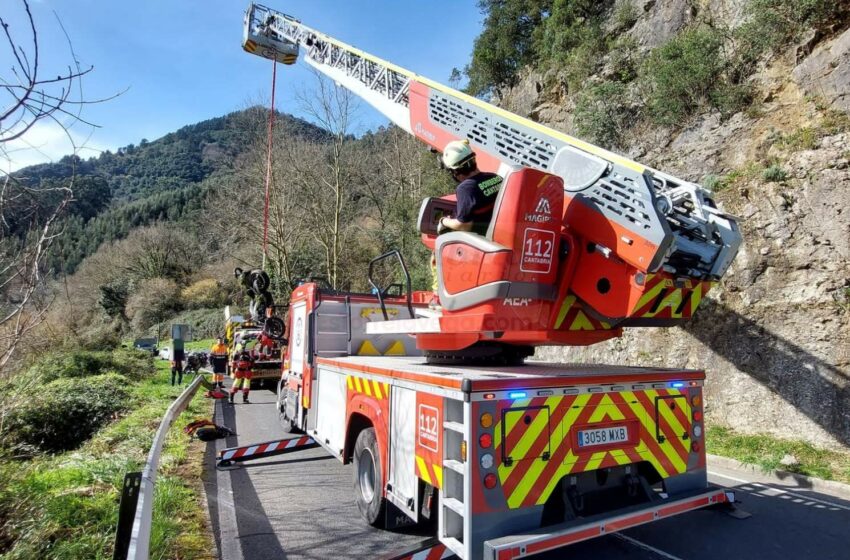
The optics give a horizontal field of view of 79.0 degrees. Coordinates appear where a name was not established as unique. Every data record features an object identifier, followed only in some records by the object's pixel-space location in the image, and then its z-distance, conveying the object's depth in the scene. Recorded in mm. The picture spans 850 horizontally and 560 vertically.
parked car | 30259
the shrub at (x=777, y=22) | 10008
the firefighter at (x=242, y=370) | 12133
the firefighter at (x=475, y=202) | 4293
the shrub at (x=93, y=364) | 15016
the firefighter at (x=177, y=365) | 16297
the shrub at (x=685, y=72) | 11734
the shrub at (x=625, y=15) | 16594
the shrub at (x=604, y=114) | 14500
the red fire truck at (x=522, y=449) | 3232
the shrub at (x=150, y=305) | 44219
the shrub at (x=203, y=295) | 45312
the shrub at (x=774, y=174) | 8711
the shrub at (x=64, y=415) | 9180
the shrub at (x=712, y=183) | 9797
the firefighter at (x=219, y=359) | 15156
